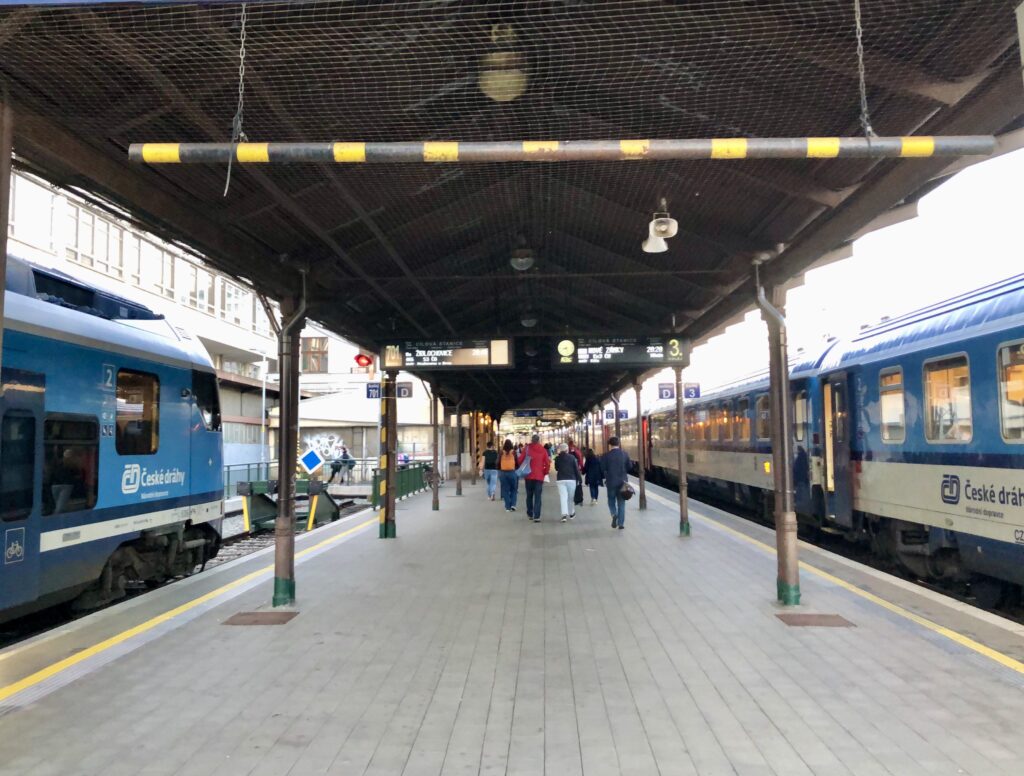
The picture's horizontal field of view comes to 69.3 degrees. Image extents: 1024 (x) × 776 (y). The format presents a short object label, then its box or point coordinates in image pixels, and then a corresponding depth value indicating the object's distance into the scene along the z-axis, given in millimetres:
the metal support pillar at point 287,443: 7043
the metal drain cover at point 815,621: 6203
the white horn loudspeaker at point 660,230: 6152
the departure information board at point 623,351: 11094
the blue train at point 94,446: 6297
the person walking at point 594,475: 16878
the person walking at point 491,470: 19844
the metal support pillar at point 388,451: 12016
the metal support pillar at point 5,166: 3914
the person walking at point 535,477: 14438
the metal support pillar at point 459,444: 20717
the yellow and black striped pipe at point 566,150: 3971
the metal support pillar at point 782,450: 6883
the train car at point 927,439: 6750
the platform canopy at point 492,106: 4125
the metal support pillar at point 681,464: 11703
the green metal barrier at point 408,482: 18688
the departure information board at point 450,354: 10953
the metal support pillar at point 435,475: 16938
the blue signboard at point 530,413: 35000
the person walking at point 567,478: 14195
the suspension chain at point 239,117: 4073
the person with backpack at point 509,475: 16453
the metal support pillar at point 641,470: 15527
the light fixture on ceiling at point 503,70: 4305
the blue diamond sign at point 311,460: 15391
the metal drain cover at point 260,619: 6448
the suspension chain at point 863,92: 3937
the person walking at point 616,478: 12484
